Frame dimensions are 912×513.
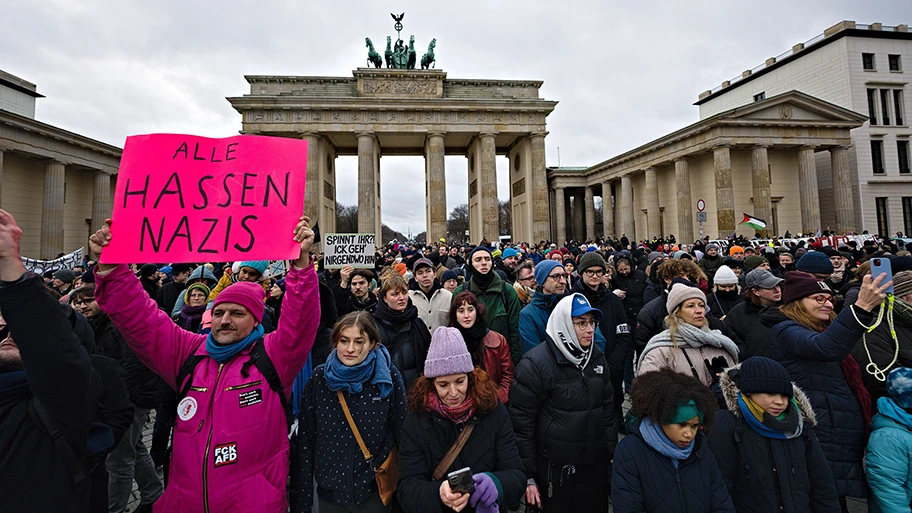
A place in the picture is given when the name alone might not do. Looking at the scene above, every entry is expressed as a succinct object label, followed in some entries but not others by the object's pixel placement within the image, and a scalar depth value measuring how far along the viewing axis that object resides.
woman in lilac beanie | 2.22
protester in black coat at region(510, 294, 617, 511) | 2.80
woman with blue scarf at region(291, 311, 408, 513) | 2.35
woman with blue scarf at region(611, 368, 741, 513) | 2.15
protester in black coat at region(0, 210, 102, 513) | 1.58
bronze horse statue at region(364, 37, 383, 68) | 34.47
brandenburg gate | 29.70
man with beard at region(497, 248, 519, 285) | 8.06
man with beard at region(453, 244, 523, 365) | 4.64
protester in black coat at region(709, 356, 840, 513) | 2.29
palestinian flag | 18.70
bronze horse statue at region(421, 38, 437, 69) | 34.75
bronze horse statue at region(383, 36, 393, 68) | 35.03
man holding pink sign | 2.13
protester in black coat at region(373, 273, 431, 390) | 3.73
